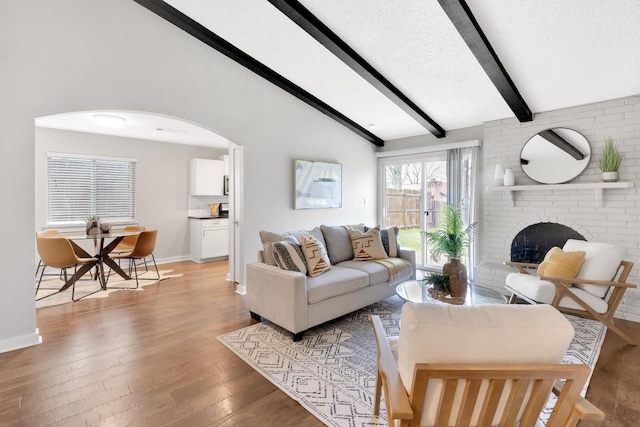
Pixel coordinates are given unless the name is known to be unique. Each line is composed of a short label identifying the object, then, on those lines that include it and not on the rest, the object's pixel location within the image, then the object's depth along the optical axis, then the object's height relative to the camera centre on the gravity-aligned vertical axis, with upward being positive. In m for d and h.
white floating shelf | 3.40 +0.30
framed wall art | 4.76 +0.40
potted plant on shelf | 3.42 +0.55
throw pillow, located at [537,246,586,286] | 3.11 -0.53
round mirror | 3.74 +0.70
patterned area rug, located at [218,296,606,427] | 1.95 -1.20
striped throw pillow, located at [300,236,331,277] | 3.13 -0.47
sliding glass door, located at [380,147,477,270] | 4.80 +0.32
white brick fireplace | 3.41 +0.16
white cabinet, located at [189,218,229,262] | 6.13 -0.60
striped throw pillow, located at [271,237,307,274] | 3.00 -0.47
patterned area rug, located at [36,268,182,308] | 3.85 -1.13
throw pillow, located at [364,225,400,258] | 4.05 -0.41
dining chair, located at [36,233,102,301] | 3.77 -0.56
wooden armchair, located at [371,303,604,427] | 1.01 -0.50
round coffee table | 2.81 -0.79
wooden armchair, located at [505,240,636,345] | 2.85 -0.73
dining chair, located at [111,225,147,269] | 5.12 -0.58
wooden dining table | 4.11 -0.72
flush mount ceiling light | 3.92 +1.11
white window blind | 5.08 +0.31
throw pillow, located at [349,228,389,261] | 3.88 -0.45
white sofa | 2.79 -0.77
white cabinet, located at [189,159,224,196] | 6.32 +0.63
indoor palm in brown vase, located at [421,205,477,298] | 2.80 -0.41
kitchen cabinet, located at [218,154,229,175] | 6.72 +0.97
